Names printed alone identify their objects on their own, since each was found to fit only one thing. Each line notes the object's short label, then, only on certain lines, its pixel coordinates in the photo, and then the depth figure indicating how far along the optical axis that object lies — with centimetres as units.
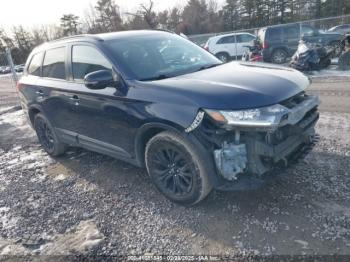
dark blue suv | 276
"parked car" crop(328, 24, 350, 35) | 1968
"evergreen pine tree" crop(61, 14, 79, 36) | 5947
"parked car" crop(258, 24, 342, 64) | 1405
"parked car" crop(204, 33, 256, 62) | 1692
